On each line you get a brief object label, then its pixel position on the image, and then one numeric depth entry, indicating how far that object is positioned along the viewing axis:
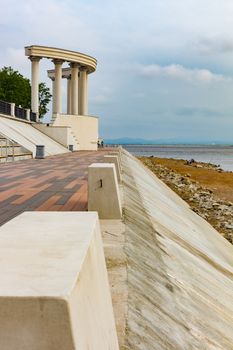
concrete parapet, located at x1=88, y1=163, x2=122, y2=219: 7.57
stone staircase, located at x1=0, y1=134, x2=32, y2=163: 22.98
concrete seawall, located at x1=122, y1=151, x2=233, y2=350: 4.20
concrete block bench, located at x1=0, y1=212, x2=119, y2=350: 1.75
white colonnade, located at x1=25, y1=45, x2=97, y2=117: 43.44
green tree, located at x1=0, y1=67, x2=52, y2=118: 69.19
